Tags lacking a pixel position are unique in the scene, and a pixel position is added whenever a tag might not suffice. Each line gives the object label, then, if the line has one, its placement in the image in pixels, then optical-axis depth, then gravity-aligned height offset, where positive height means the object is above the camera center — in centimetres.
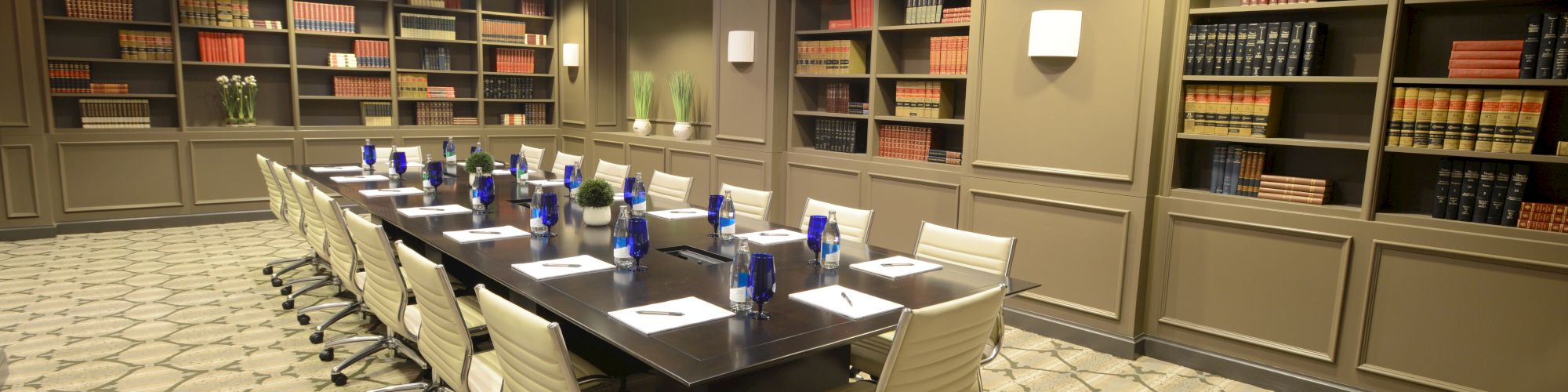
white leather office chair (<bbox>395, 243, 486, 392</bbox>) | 235 -69
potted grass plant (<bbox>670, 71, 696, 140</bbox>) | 752 +0
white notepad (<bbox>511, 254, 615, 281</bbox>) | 269 -55
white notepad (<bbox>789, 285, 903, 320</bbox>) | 236 -56
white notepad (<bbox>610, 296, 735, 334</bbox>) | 215 -56
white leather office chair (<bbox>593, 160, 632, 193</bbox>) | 554 -51
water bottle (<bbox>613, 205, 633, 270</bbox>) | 280 -48
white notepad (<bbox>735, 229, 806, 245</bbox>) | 339 -54
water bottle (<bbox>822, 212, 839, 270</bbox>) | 286 -47
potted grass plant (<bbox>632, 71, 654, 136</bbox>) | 788 -4
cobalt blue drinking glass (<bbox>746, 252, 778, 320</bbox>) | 223 -46
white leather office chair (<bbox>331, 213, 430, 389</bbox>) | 291 -67
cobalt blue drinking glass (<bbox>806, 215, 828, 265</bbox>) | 298 -46
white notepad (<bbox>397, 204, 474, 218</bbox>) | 382 -54
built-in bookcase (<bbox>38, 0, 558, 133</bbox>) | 686 +15
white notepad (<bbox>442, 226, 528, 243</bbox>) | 324 -55
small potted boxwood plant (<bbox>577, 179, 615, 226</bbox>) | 352 -42
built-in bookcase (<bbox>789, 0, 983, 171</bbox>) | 541 +23
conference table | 199 -57
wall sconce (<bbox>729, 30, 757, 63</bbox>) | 623 +38
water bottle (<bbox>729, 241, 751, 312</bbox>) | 229 -48
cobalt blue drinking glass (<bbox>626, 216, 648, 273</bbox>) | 273 -43
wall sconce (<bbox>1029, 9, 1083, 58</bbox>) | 417 +36
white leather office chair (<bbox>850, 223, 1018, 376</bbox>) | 287 -56
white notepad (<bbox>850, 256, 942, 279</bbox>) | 287 -55
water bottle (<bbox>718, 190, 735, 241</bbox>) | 338 -47
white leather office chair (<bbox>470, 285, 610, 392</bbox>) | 185 -57
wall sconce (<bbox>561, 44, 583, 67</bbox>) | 850 +37
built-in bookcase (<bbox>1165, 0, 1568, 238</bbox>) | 337 +5
